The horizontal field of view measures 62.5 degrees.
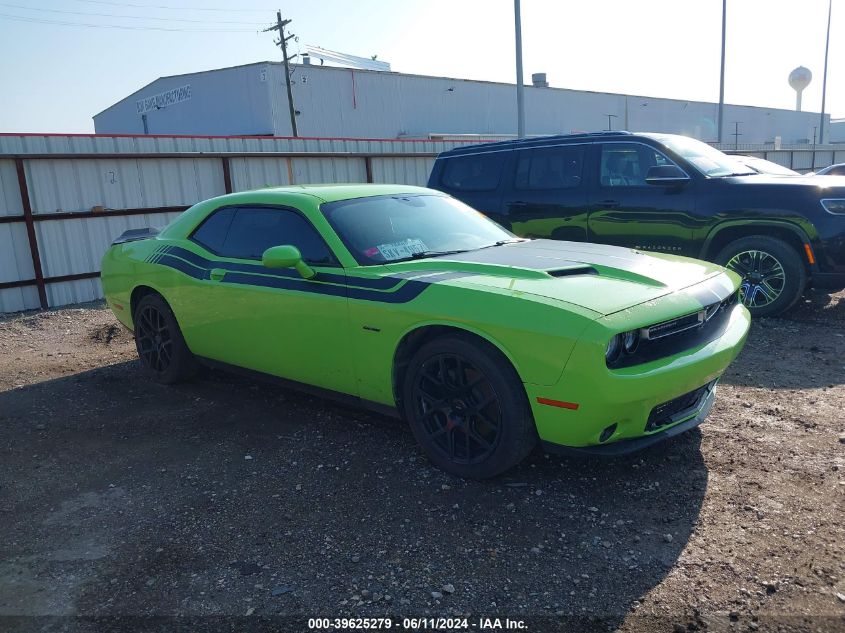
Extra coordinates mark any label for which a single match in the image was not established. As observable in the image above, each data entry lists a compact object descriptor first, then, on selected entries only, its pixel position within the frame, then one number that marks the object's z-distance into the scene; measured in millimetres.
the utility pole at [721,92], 29320
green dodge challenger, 3289
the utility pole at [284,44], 31066
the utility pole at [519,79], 18364
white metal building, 32844
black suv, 6699
